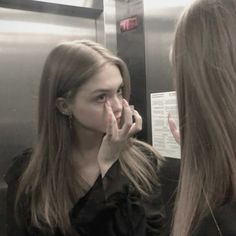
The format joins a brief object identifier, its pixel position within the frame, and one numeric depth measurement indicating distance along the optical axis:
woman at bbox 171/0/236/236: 0.58
